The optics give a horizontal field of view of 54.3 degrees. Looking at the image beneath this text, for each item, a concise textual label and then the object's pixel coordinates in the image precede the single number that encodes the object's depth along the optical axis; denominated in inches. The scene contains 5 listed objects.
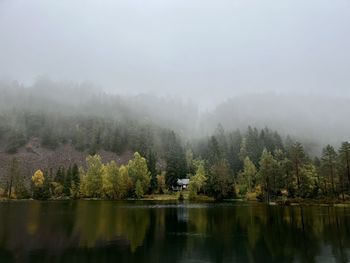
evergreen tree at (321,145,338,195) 5315.0
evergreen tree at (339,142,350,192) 4928.6
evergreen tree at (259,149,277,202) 5690.5
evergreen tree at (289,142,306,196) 5536.4
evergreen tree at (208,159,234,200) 6510.8
